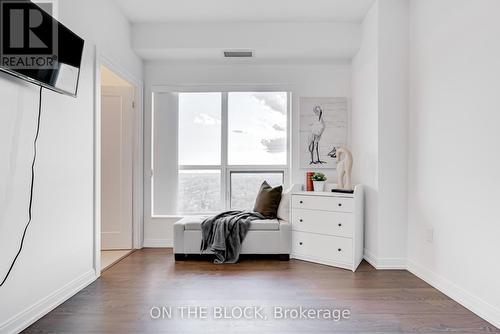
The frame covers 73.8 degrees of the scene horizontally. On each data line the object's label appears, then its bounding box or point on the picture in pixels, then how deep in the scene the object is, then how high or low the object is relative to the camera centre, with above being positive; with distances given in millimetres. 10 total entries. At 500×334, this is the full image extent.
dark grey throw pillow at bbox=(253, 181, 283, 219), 3848 -400
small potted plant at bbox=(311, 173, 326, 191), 3700 -147
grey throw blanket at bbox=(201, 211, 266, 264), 3506 -726
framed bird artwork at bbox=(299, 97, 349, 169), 4172 +488
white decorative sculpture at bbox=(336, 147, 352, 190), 3560 -22
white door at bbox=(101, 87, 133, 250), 3992 -1
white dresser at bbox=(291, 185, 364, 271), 3273 -614
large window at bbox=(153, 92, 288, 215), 4301 +281
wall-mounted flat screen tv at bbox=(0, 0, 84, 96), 1818 +727
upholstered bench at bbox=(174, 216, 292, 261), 3605 -786
